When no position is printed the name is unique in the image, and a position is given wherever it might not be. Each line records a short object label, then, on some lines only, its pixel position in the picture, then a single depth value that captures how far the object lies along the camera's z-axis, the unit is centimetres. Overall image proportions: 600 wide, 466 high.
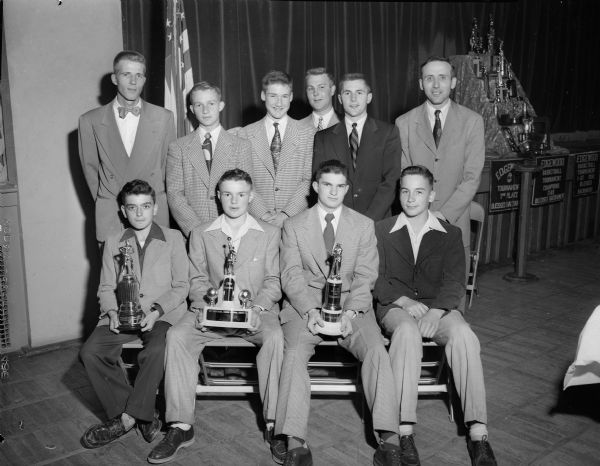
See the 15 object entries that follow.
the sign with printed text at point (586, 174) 775
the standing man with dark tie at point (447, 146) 436
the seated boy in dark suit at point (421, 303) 315
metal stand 629
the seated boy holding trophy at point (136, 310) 327
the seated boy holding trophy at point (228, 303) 322
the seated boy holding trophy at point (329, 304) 307
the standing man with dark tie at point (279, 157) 413
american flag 425
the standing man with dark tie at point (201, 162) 399
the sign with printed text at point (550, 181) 707
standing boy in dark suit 412
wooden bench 337
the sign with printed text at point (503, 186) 647
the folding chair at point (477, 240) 526
